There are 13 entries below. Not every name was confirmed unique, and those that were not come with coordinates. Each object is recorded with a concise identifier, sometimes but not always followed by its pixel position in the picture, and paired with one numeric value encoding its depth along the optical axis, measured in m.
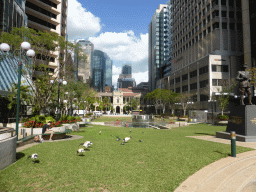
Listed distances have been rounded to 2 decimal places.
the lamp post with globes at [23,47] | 10.48
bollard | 8.88
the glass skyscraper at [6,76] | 28.57
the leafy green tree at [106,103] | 121.49
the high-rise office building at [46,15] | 54.75
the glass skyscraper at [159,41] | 138.89
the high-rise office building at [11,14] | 31.35
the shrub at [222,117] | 34.42
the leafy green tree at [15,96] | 24.91
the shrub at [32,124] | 15.64
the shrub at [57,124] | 16.32
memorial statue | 14.54
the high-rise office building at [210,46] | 54.94
